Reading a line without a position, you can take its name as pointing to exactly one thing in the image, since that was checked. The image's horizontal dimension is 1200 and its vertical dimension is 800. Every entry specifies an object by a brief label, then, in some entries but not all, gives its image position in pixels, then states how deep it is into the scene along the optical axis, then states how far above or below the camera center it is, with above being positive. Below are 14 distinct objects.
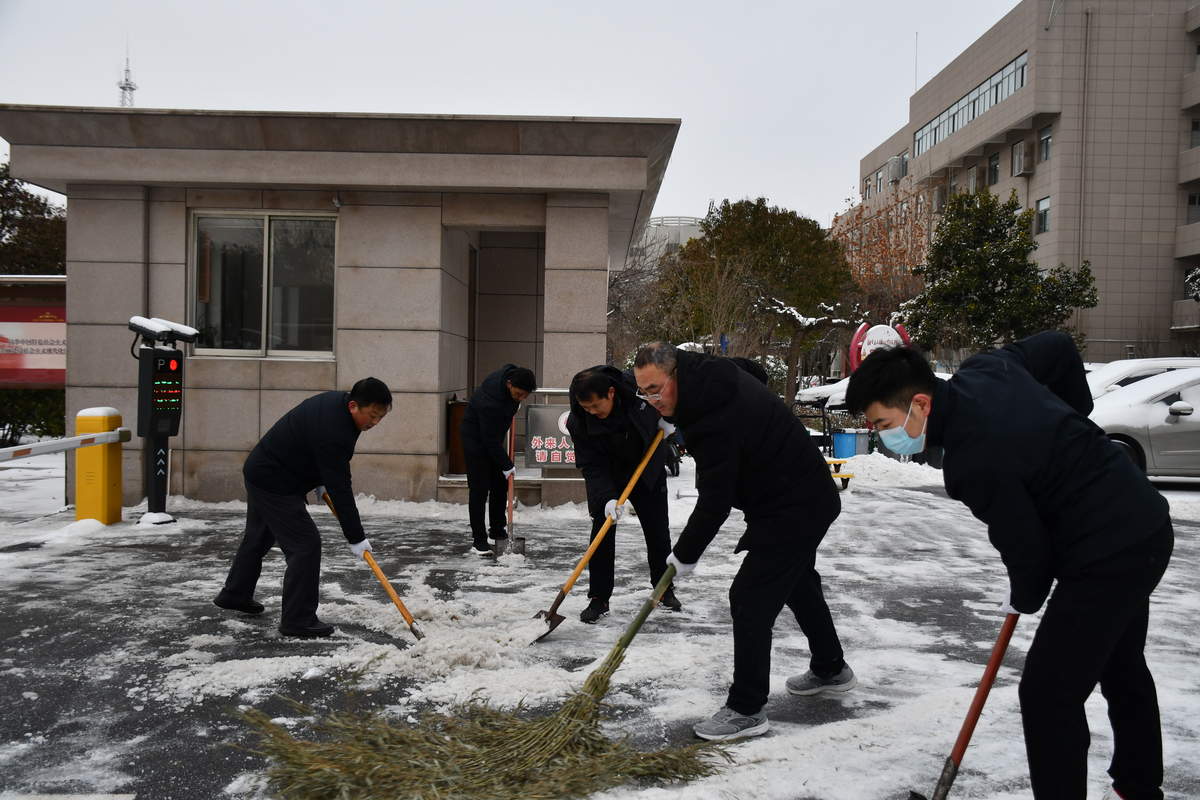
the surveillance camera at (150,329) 7.95 +0.32
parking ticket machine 7.88 -0.32
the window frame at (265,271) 9.10 +1.02
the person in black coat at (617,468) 4.96 -0.60
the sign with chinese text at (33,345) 10.05 +0.17
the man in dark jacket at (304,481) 4.47 -0.65
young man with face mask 2.36 -0.42
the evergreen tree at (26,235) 18.41 +2.78
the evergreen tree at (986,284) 21.88 +2.57
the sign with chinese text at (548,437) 8.87 -0.71
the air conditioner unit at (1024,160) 32.59 +8.71
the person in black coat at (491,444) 6.72 -0.62
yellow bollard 7.67 -1.06
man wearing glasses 3.38 -0.51
